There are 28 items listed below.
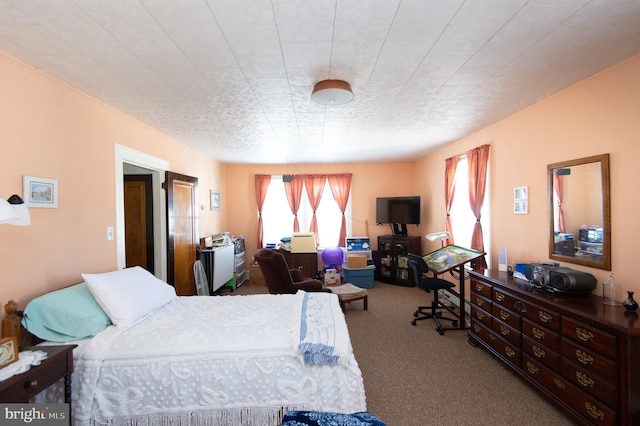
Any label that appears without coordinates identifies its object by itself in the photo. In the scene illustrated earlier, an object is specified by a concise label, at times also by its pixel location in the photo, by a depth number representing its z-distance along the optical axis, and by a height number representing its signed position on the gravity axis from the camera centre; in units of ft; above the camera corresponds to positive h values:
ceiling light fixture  7.39 +3.35
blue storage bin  17.60 -4.27
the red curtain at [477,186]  12.14 +1.11
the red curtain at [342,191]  20.31 +1.55
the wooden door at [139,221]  12.52 -0.30
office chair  11.68 -3.26
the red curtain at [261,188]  20.35 +1.88
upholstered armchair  11.68 -2.84
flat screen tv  18.51 +0.04
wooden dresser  5.31 -3.40
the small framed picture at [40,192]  6.48 +0.62
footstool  13.53 -4.26
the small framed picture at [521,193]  9.88 +0.61
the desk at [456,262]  11.06 -2.28
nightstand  4.45 -2.89
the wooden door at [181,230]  12.24 -0.82
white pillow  6.68 -2.16
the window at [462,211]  14.07 -0.08
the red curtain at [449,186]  14.94 +1.39
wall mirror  7.13 -0.12
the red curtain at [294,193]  20.36 +1.47
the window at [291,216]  20.72 -0.28
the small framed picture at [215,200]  18.05 +0.93
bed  5.62 -3.40
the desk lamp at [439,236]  13.24 -1.29
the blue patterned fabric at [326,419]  4.38 -3.49
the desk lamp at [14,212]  4.67 +0.09
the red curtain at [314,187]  20.40 +1.90
